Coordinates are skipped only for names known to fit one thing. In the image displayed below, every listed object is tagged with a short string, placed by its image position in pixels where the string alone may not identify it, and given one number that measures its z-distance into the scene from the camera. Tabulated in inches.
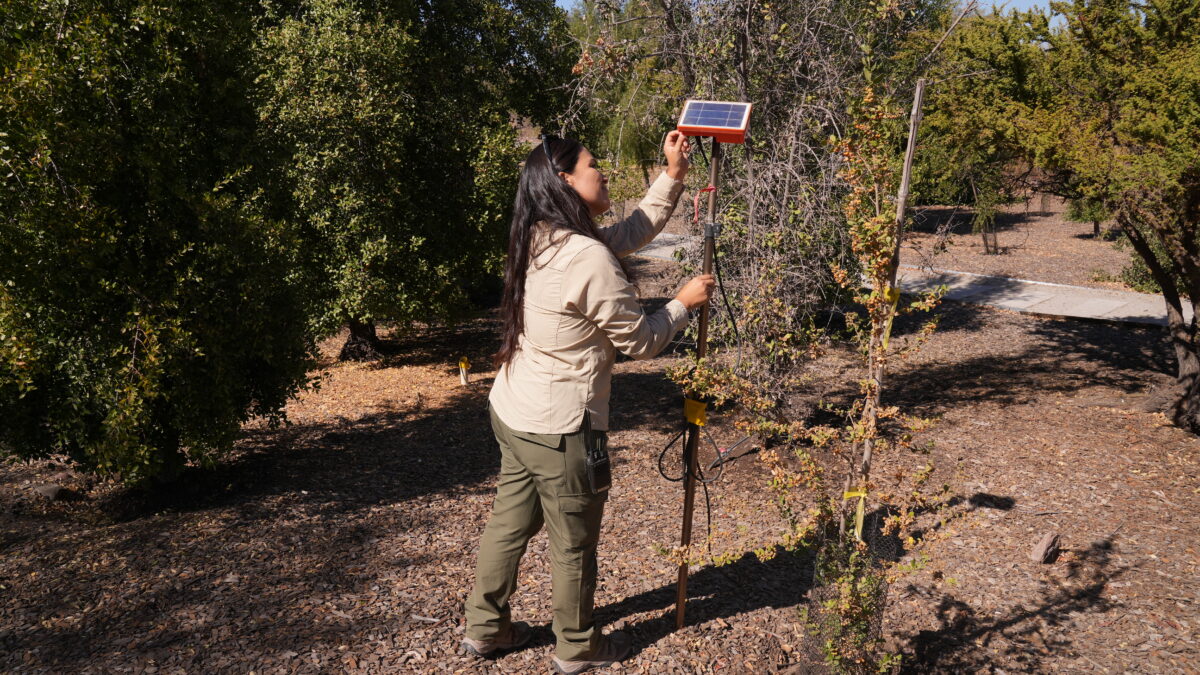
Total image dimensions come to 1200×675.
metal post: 113.1
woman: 101.6
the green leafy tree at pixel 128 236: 142.8
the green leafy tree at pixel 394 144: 276.5
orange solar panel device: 109.5
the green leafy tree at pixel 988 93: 244.4
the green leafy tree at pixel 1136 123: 199.3
